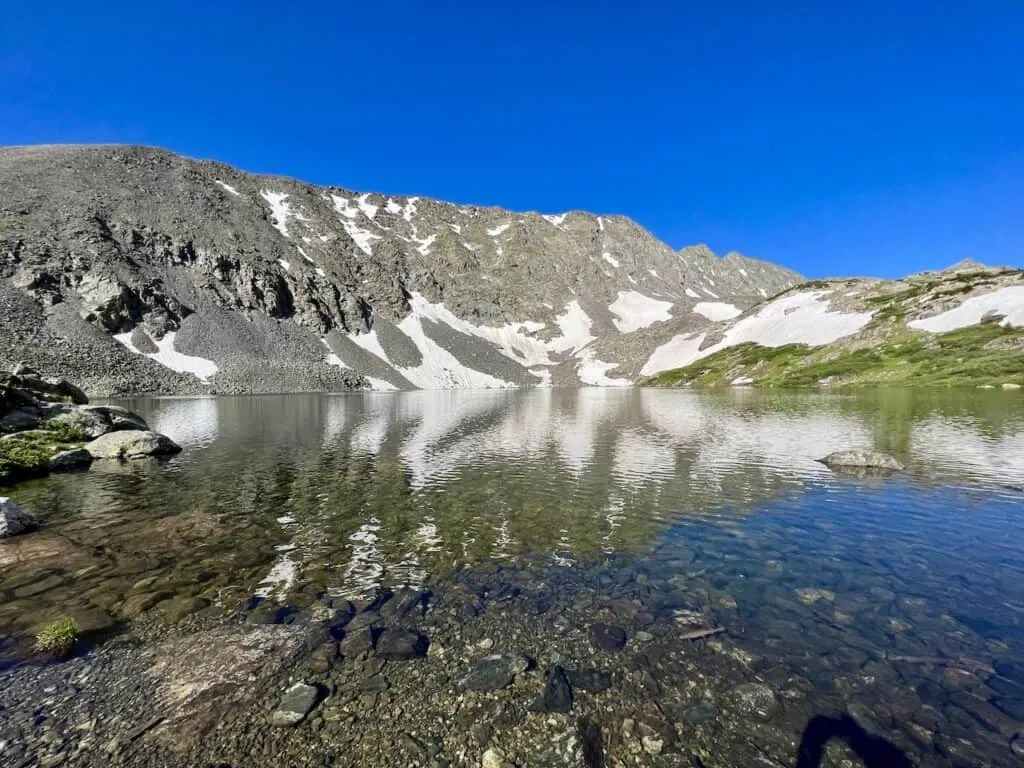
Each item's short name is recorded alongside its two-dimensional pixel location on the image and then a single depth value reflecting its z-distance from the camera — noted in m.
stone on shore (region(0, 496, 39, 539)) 19.23
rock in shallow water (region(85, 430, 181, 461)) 38.28
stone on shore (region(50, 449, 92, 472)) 33.62
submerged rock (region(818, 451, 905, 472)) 30.81
